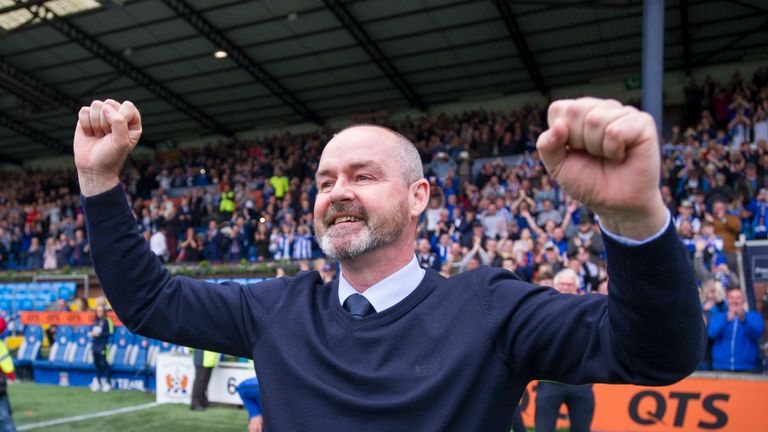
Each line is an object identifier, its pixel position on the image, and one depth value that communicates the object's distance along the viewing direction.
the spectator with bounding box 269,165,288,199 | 21.20
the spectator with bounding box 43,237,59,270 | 21.72
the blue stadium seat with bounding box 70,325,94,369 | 13.62
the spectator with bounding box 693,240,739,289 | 10.12
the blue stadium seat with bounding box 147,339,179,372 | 12.74
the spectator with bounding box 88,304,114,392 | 12.93
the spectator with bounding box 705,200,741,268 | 11.60
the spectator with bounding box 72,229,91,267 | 20.72
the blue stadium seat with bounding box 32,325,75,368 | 13.98
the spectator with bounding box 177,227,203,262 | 18.92
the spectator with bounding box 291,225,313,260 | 16.78
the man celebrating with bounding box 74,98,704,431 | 1.32
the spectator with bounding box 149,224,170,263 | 19.72
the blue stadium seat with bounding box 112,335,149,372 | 12.85
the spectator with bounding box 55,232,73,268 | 21.22
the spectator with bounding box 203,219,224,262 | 18.59
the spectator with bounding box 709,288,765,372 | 7.94
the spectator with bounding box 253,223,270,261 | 17.80
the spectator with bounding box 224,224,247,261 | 18.47
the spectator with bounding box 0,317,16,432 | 6.47
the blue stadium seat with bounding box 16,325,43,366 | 14.79
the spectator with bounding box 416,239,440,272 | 12.14
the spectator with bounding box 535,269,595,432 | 5.86
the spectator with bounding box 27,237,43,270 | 22.45
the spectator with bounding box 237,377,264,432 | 4.41
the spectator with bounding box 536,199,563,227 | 13.94
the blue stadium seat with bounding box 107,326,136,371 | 13.08
